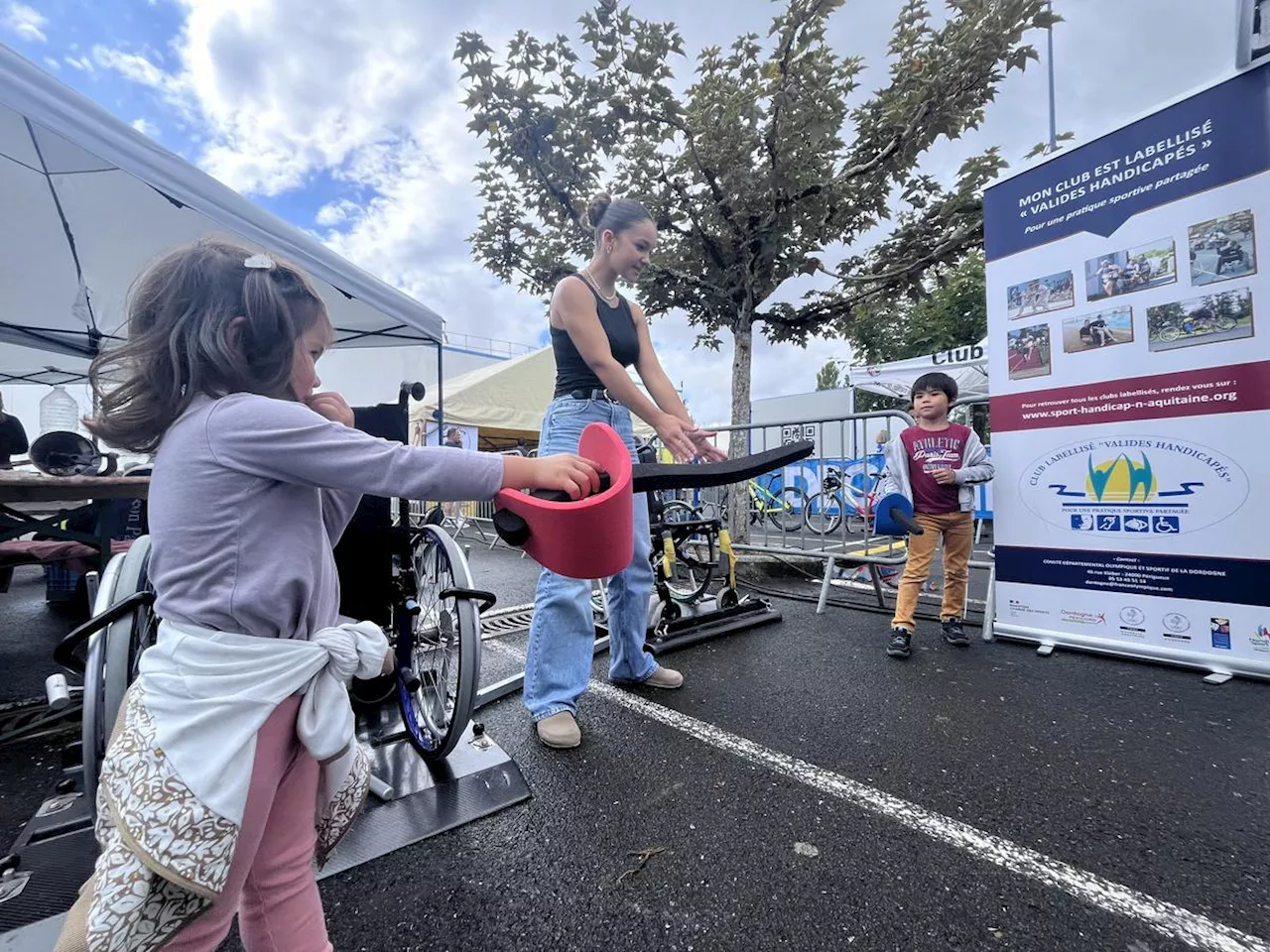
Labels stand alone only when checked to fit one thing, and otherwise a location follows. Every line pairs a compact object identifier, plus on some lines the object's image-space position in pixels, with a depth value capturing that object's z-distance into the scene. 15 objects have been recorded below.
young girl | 0.73
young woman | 1.97
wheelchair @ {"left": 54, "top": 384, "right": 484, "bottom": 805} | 1.26
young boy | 3.17
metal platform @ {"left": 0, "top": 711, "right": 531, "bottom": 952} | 1.28
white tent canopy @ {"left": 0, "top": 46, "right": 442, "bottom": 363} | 2.22
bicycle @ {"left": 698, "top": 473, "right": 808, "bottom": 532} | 5.53
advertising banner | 2.57
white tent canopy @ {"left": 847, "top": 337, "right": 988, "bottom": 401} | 9.46
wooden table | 2.51
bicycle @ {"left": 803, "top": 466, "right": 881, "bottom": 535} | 8.77
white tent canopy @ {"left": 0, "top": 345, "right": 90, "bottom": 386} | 6.14
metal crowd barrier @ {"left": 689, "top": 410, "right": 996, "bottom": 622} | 3.86
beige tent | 11.11
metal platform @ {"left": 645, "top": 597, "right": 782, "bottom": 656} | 3.21
